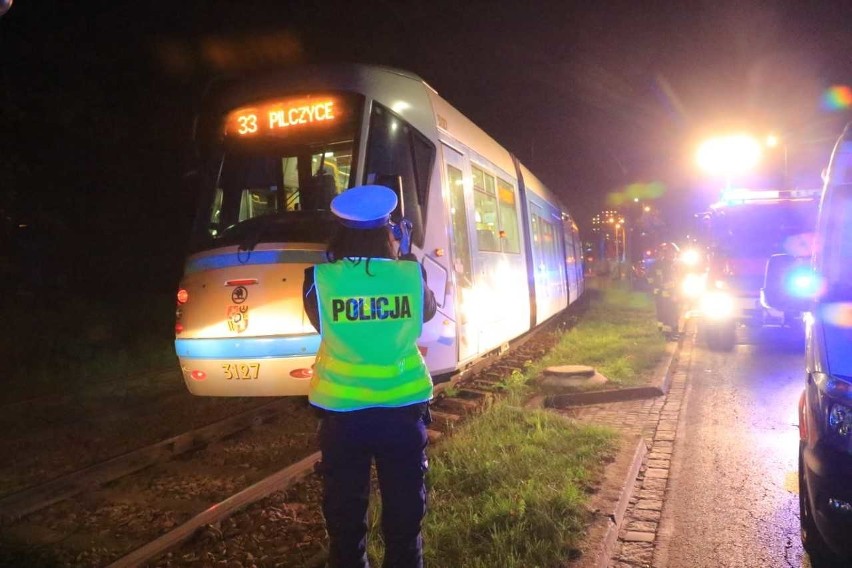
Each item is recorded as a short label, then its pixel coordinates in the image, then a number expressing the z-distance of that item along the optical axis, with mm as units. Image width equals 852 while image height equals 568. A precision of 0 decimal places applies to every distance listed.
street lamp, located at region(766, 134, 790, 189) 12771
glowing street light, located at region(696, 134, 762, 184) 13445
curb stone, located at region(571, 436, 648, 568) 3904
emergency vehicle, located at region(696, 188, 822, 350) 11586
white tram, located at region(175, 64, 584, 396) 5473
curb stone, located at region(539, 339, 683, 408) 7977
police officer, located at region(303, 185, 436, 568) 2701
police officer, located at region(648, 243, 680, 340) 14348
